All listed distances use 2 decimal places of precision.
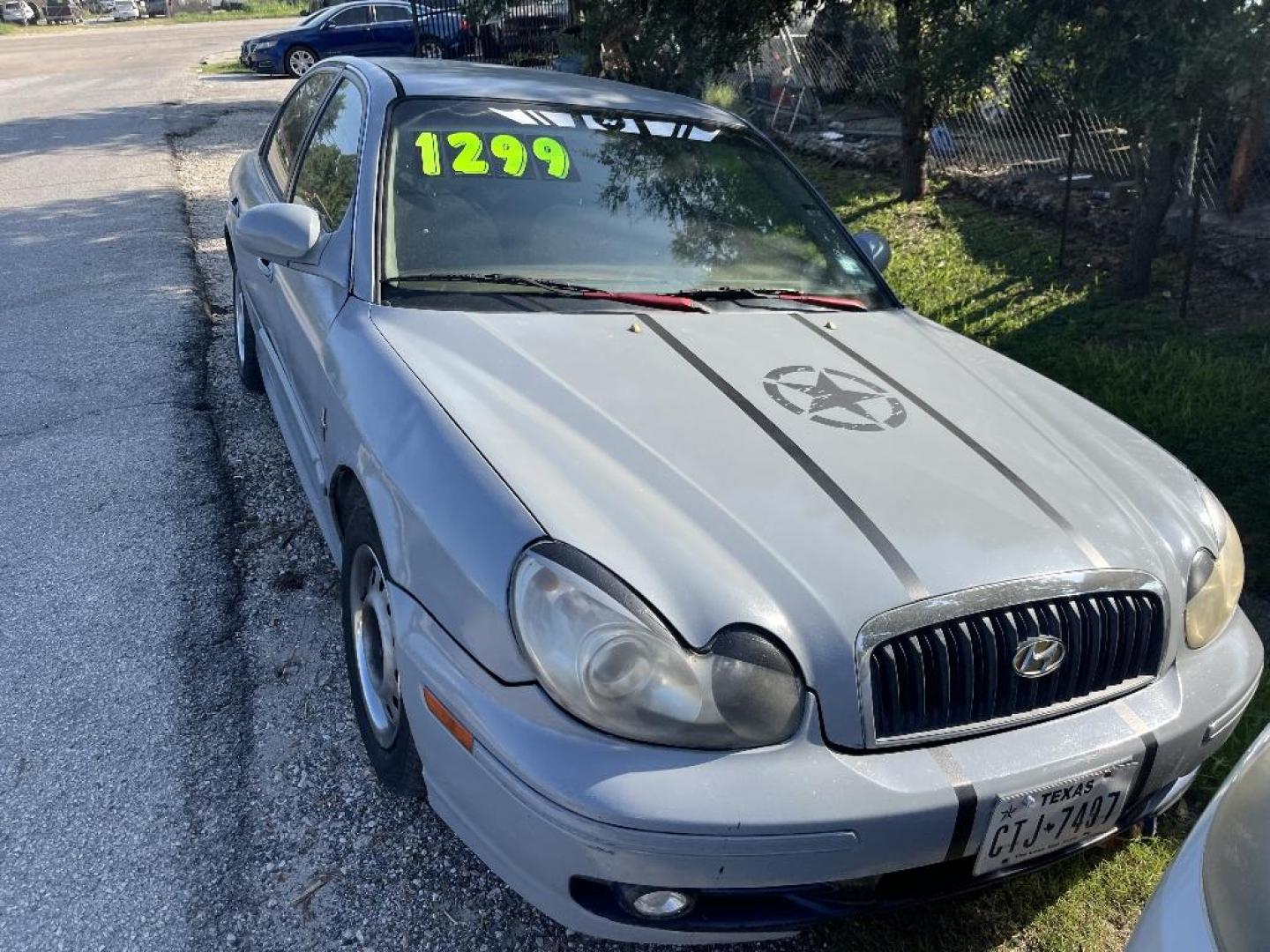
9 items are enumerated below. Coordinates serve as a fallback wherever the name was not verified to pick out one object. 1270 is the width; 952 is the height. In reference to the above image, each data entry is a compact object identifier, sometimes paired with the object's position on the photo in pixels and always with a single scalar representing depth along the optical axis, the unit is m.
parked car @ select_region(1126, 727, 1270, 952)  1.40
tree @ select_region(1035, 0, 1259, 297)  5.45
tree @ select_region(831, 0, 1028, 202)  6.41
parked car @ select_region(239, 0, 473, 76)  21.03
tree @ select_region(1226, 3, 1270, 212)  5.34
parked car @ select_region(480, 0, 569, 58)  15.16
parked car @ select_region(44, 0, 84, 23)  42.16
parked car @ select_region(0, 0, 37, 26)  39.12
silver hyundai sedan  1.92
